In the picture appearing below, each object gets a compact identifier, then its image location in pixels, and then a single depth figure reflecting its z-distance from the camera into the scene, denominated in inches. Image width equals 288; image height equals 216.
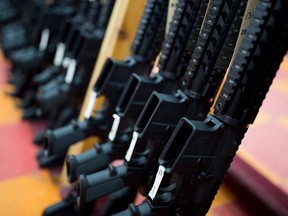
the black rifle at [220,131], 21.6
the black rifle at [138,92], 29.5
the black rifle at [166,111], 25.3
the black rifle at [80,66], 47.9
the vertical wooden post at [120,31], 41.8
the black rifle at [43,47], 65.5
